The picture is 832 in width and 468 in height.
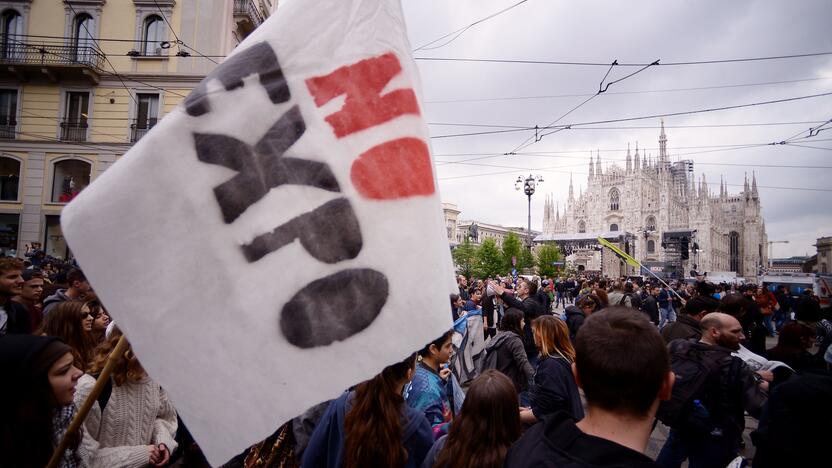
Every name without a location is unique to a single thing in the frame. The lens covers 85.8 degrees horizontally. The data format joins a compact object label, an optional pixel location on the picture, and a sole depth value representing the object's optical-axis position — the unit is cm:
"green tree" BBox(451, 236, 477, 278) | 4816
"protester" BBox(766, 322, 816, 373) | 413
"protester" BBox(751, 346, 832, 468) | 233
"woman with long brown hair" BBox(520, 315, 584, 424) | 318
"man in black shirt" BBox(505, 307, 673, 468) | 126
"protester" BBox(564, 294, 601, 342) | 655
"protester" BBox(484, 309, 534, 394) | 433
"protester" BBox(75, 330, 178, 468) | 248
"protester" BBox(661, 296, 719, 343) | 482
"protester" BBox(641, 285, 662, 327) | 1066
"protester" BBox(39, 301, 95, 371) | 310
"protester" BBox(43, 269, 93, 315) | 545
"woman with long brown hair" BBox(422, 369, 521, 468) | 197
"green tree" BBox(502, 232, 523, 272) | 4759
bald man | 320
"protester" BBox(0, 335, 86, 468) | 157
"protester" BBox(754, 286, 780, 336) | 1165
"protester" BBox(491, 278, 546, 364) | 541
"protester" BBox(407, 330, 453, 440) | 281
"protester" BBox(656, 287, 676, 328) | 1397
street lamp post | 2123
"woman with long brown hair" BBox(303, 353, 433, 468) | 200
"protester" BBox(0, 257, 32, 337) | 386
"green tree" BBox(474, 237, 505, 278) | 4118
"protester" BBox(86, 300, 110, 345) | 403
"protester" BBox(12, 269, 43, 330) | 488
